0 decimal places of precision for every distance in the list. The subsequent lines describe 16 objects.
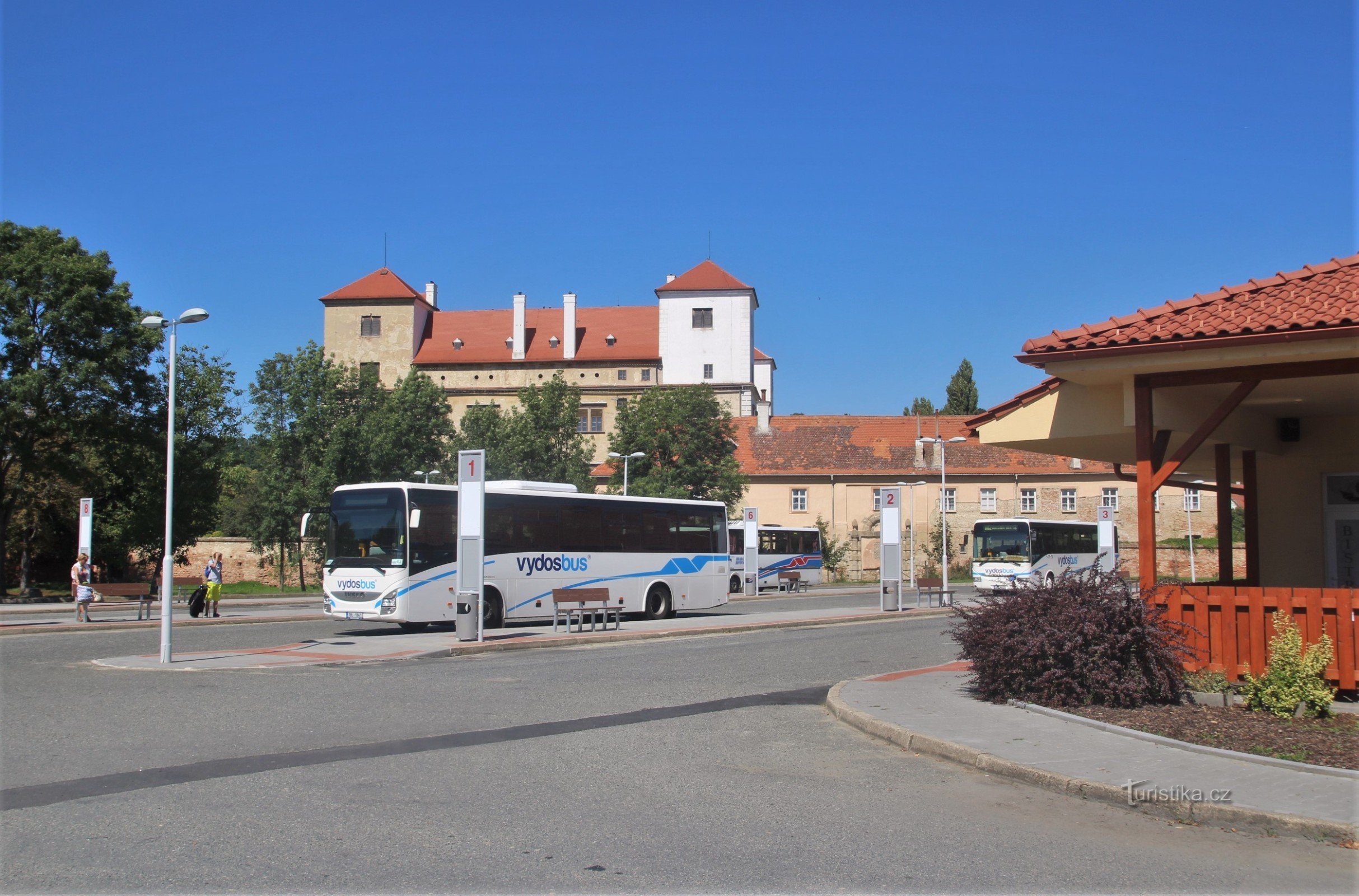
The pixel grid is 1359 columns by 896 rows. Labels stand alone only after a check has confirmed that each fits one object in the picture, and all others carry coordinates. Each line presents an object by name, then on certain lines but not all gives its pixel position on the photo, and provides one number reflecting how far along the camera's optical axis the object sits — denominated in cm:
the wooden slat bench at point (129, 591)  2892
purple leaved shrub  1070
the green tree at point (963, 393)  9762
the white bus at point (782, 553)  5159
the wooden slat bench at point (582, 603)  2302
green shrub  975
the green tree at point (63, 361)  3878
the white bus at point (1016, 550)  4284
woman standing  2583
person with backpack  2953
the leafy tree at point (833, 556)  6706
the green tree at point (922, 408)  10450
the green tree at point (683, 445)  5941
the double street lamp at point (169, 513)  1628
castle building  9162
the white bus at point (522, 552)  2162
